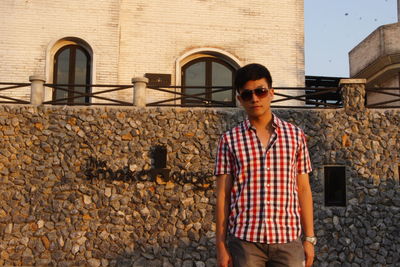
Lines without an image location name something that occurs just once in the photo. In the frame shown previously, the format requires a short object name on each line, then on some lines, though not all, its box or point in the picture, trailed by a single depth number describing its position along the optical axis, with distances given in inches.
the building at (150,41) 543.8
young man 111.0
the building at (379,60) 641.6
